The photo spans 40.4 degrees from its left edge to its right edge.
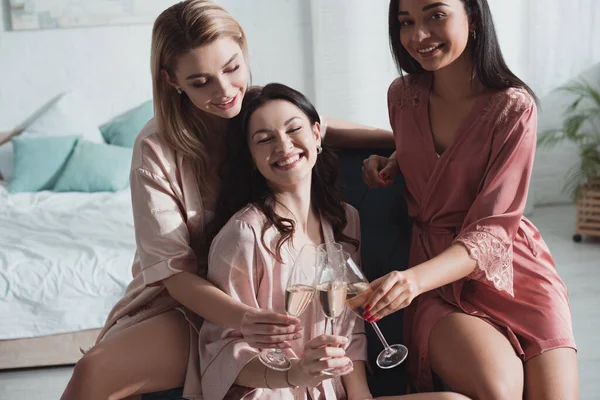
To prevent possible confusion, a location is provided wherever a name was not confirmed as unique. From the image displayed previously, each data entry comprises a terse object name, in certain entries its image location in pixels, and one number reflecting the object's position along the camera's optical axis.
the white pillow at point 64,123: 5.29
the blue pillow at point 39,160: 4.88
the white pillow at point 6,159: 5.22
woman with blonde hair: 1.91
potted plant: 4.77
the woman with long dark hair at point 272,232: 1.88
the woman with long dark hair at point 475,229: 1.87
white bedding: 3.48
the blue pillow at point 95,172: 4.74
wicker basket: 4.76
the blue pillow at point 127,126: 5.24
